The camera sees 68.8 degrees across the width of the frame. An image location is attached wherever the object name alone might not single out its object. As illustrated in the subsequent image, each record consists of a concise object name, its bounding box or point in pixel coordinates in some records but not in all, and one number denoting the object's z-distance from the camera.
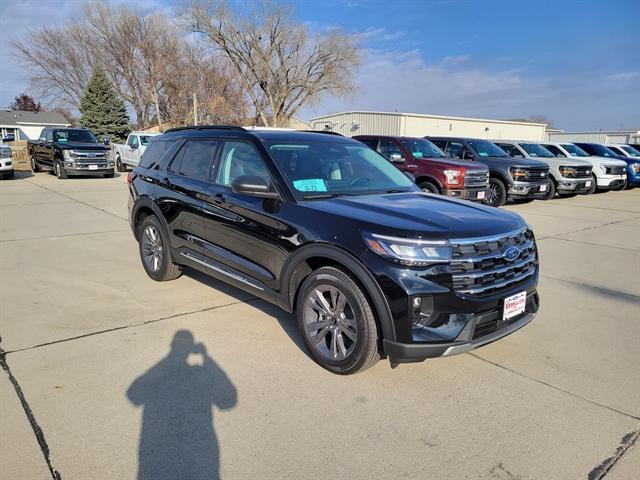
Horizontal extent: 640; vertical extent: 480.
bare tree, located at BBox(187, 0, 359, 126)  39.75
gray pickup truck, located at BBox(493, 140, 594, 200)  14.52
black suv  2.97
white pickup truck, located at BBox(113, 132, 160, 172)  21.48
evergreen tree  43.19
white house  56.15
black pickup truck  17.77
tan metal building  35.53
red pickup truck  10.44
